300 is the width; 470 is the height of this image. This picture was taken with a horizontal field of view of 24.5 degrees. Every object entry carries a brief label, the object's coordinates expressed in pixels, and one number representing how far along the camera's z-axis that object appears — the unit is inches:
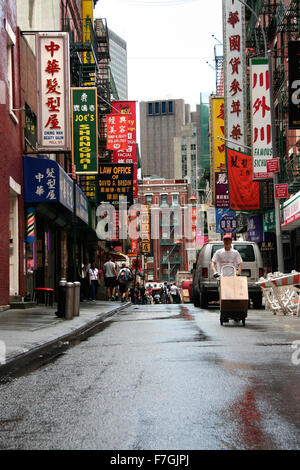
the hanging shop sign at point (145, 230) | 3277.6
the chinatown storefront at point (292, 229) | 1058.7
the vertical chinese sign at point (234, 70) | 1380.4
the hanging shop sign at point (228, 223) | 1603.1
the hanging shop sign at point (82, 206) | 1106.2
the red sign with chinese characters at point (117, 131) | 1662.2
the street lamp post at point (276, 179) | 885.2
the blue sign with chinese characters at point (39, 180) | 837.2
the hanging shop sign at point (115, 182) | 1444.4
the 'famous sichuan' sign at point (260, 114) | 1085.8
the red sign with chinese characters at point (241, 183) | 1318.9
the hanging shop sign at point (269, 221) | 1348.9
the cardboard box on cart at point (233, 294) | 519.8
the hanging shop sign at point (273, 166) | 900.6
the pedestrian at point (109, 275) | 1206.9
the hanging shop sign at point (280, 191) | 867.1
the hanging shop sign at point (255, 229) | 1508.4
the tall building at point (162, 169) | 7824.8
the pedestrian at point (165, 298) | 2215.4
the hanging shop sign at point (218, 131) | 1614.2
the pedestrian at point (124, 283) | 1285.7
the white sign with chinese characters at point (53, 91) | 814.5
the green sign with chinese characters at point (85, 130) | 1154.0
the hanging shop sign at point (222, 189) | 1560.0
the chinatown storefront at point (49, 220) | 839.7
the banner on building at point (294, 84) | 703.7
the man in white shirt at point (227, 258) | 539.8
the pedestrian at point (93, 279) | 1179.3
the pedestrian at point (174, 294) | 1930.4
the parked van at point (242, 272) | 831.1
